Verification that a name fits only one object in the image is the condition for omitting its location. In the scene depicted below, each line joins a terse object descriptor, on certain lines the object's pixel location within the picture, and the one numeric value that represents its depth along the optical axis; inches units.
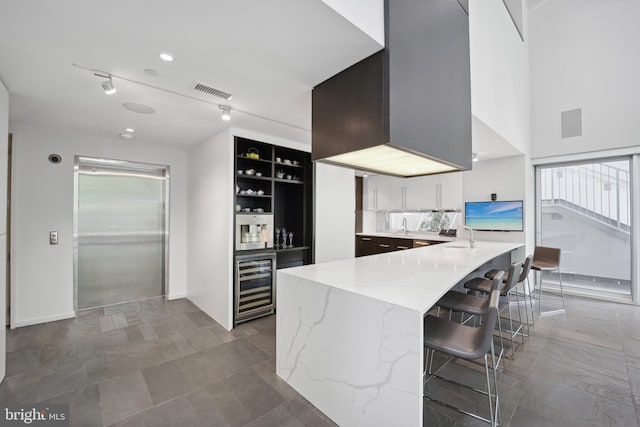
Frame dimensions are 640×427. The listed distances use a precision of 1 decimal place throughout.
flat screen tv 165.8
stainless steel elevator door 144.2
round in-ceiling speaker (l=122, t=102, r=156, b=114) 101.3
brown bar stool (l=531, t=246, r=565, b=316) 146.3
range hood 67.1
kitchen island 52.8
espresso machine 129.8
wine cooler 127.8
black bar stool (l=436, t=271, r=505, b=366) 80.7
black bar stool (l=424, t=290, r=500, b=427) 56.4
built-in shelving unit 140.3
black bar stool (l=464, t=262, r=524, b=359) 99.2
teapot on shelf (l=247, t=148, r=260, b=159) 135.6
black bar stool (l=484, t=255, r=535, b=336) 117.0
